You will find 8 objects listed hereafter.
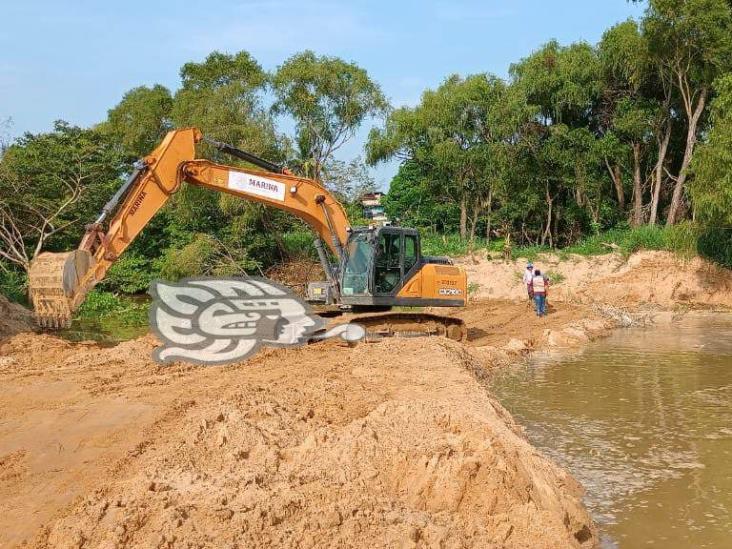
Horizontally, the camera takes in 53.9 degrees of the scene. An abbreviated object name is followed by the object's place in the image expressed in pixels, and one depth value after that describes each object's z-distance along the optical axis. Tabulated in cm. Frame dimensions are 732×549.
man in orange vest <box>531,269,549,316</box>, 1898
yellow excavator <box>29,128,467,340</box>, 1156
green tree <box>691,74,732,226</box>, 2144
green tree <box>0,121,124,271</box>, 2655
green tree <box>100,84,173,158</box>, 4197
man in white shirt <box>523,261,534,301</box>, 2057
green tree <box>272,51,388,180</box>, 3183
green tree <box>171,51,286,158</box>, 2920
